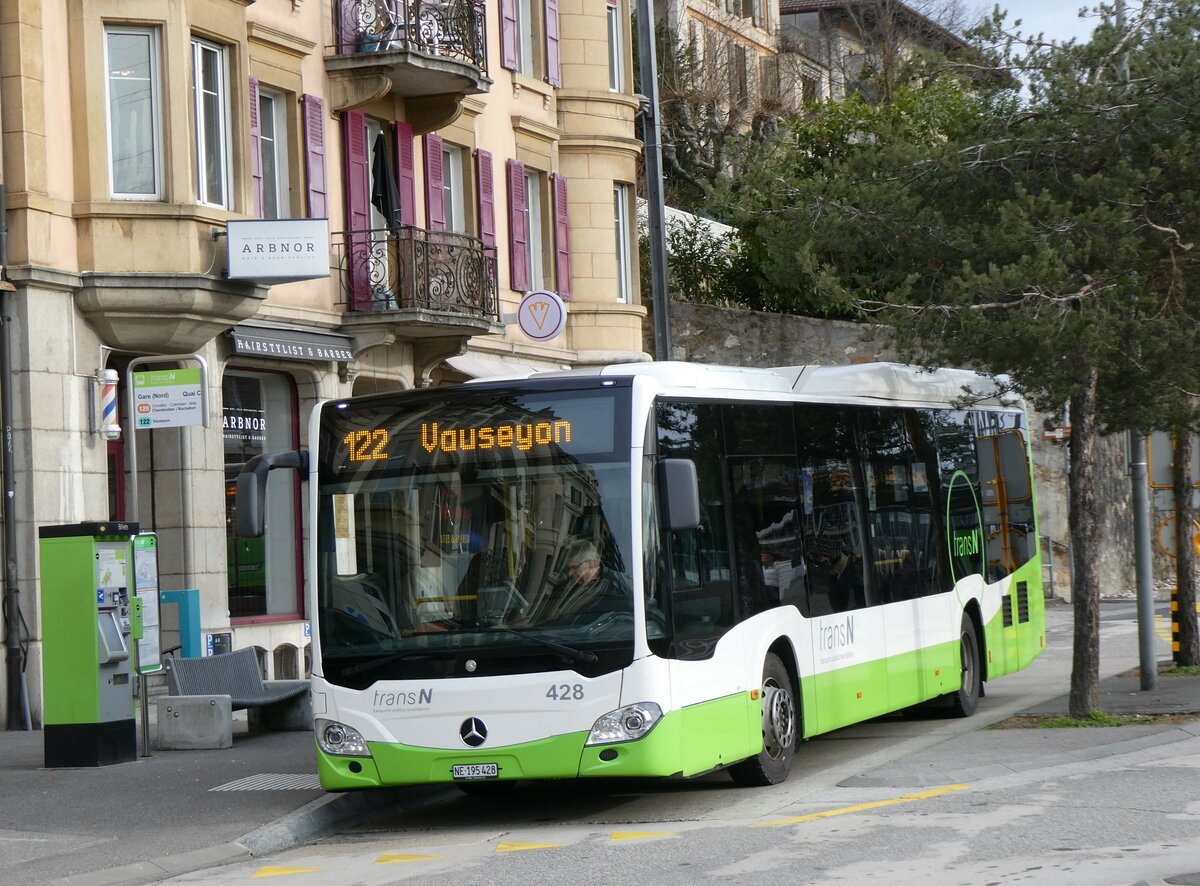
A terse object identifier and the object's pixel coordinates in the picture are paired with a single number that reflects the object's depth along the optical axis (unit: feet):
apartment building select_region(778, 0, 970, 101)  181.78
